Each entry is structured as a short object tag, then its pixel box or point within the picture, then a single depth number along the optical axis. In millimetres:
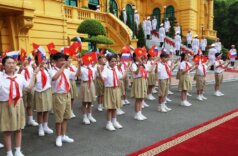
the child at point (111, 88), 5957
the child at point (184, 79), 8656
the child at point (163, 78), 7742
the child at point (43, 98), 5738
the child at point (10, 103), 4312
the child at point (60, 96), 4910
